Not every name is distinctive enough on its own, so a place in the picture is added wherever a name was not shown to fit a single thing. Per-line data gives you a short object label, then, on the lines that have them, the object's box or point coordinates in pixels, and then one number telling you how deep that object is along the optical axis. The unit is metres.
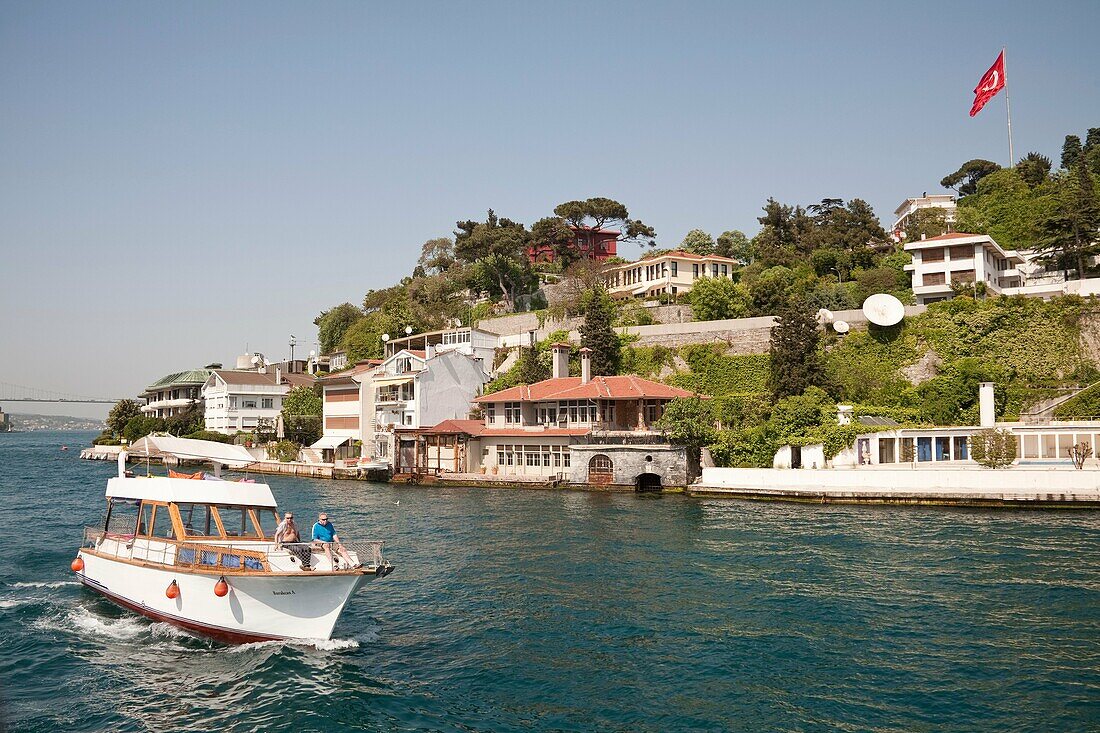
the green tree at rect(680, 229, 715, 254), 81.81
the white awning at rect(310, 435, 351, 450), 62.22
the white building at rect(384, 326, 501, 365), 61.06
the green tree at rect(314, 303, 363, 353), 91.94
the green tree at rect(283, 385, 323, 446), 67.38
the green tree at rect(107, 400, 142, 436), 88.00
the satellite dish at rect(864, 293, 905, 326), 48.50
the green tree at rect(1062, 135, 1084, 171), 86.42
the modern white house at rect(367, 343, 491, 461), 55.94
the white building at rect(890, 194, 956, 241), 74.22
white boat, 15.98
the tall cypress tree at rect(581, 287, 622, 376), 54.34
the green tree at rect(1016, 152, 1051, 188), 76.25
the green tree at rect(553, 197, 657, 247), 75.94
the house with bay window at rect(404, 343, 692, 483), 44.75
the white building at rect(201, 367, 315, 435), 76.25
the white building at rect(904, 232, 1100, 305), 52.50
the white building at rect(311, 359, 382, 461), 62.41
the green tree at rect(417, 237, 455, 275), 85.06
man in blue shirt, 16.44
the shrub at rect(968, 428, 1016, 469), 35.22
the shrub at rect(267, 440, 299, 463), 63.31
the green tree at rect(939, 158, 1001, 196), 92.56
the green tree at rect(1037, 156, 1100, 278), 52.28
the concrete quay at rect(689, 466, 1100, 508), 32.19
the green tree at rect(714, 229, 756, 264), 81.06
